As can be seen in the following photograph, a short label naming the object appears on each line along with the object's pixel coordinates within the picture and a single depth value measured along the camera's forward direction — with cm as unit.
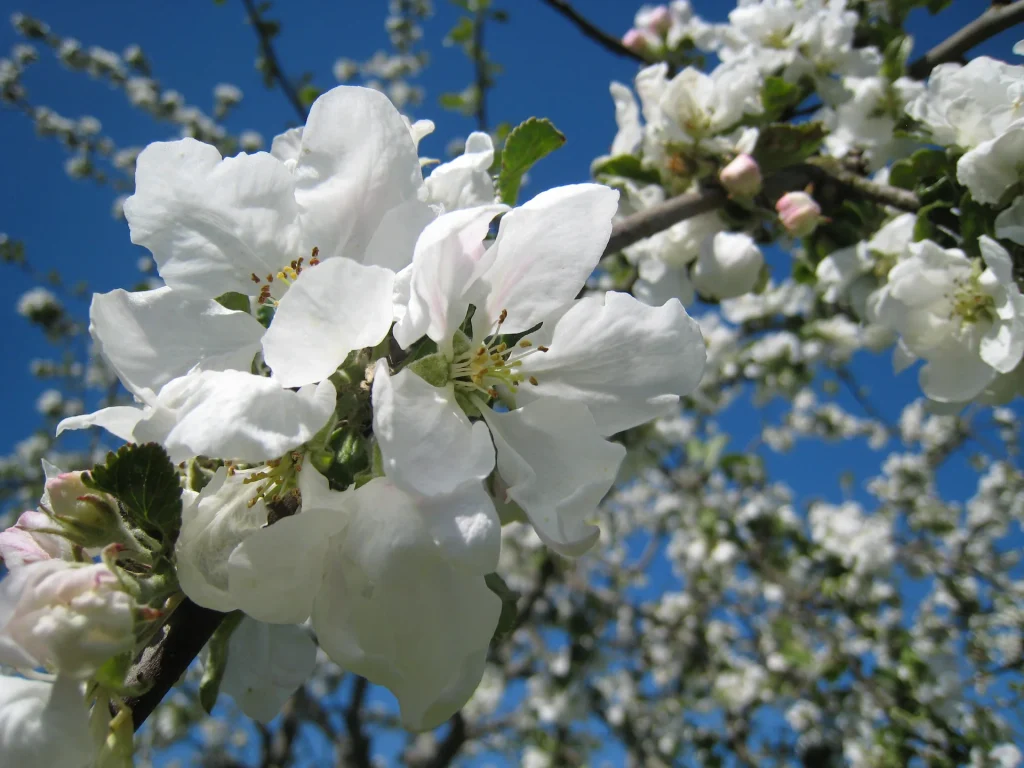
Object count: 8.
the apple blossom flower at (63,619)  15
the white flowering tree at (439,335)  17
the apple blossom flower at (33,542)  18
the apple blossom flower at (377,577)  17
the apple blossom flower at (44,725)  16
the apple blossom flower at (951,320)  26
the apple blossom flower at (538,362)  18
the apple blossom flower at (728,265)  29
